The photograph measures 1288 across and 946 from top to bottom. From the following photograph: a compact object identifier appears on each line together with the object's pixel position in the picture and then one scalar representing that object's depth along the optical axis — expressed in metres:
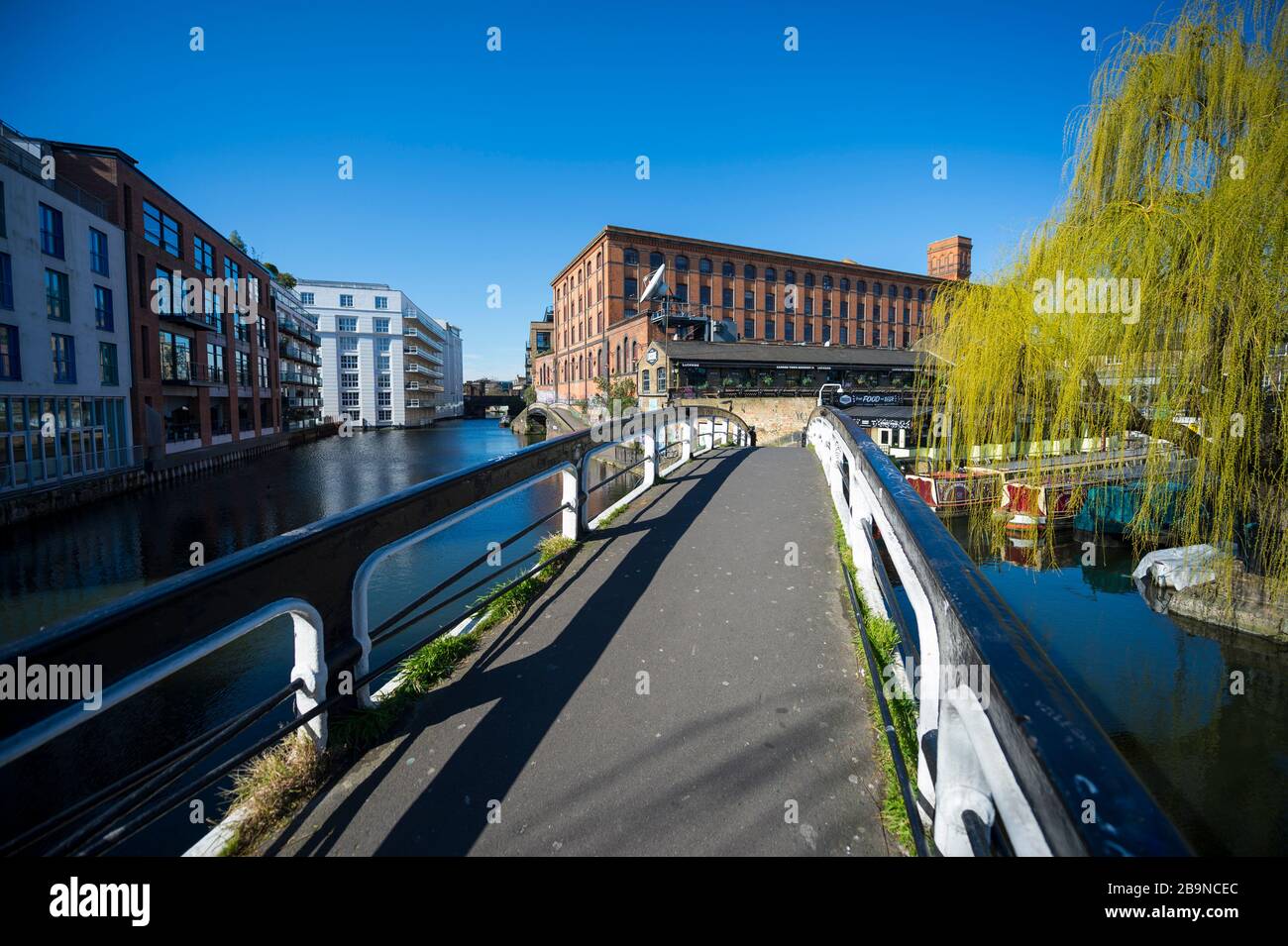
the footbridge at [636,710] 1.36
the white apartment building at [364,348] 80.88
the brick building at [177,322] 29.88
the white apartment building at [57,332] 21.67
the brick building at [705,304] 54.28
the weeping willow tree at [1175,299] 4.57
